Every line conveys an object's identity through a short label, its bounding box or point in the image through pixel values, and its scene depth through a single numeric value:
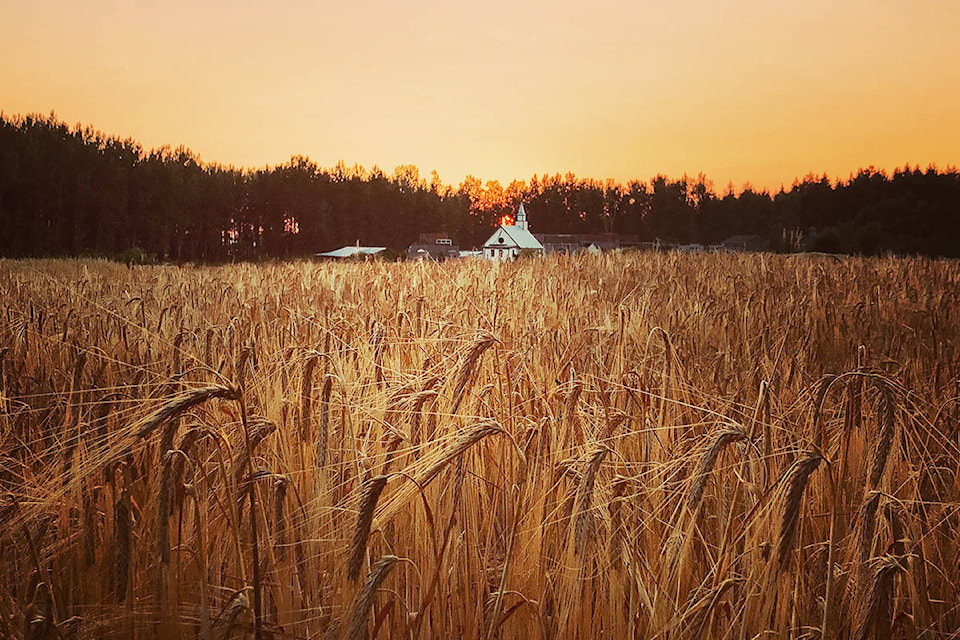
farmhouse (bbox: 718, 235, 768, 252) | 85.38
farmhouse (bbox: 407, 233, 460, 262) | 89.12
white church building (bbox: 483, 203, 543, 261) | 85.94
